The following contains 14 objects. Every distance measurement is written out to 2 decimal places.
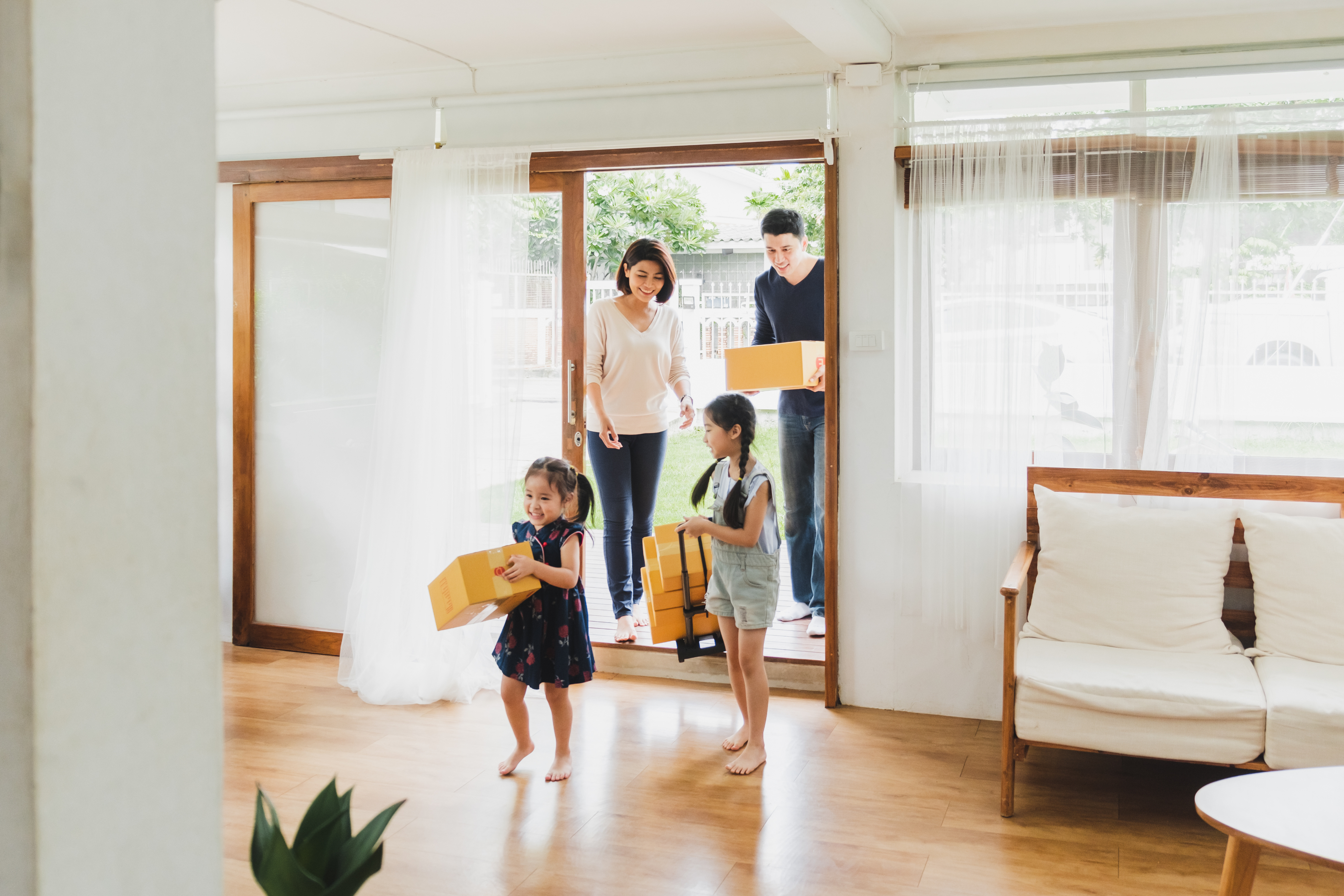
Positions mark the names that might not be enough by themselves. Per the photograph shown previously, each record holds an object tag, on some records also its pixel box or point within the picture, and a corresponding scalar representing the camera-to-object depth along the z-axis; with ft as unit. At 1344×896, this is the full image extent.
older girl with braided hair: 10.25
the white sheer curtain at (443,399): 13.39
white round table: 6.16
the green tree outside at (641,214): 25.40
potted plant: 3.95
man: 13.66
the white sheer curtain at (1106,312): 10.75
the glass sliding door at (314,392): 14.62
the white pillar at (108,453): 2.53
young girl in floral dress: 10.18
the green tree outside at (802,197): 24.57
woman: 13.82
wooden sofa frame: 10.62
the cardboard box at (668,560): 11.33
